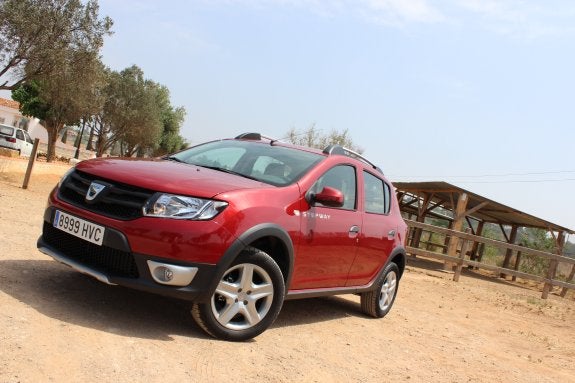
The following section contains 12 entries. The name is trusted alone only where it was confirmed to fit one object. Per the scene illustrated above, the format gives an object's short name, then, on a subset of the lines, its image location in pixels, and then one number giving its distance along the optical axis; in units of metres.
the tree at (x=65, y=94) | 21.80
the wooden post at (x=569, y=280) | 19.11
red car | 3.93
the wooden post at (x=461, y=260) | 13.91
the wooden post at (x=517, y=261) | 27.25
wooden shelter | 20.47
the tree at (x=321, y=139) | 45.38
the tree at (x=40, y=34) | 19.33
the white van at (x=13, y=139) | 26.81
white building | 61.53
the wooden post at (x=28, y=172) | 14.13
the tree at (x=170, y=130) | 58.25
